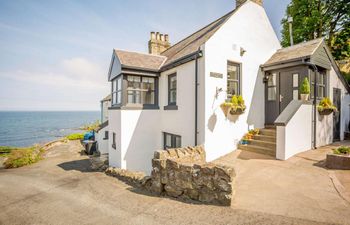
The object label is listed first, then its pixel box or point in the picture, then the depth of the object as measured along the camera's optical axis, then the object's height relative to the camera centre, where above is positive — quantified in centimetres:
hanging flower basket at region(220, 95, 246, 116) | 798 +29
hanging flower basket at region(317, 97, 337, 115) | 855 +27
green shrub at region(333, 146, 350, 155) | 603 -142
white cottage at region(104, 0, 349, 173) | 770 +102
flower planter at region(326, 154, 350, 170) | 571 -174
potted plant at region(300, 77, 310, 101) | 766 +104
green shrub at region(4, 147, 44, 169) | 1395 -420
